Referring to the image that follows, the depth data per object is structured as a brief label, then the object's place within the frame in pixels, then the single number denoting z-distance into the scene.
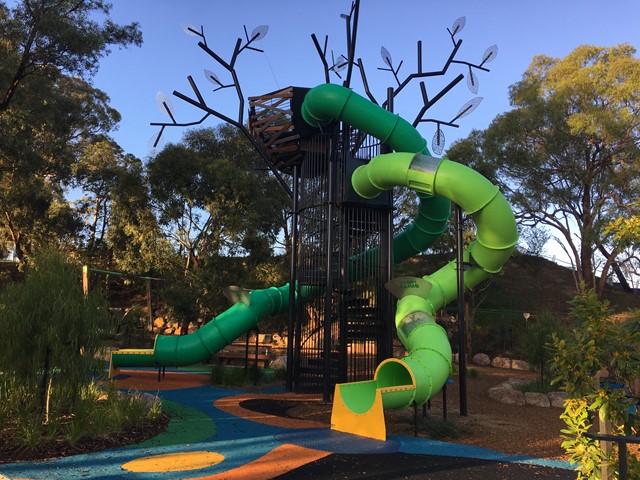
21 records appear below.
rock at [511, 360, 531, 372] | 19.61
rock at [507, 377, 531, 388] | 12.83
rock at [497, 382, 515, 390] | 11.75
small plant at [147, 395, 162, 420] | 7.34
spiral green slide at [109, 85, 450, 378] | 11.05
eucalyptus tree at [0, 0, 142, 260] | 16.27
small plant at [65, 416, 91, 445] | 5.79
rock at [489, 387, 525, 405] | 10.72
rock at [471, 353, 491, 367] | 21.09
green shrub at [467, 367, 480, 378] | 15.62
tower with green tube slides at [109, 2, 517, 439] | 8.09
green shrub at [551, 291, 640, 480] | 2.84
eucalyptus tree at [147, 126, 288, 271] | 21.91
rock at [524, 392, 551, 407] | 10.45
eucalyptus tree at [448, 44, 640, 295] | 21.98
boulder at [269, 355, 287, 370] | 16.55
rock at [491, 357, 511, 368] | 20.16
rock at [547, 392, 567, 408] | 10.41
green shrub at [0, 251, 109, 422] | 6.02
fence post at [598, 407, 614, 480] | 2.84
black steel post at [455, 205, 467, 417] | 8.66
